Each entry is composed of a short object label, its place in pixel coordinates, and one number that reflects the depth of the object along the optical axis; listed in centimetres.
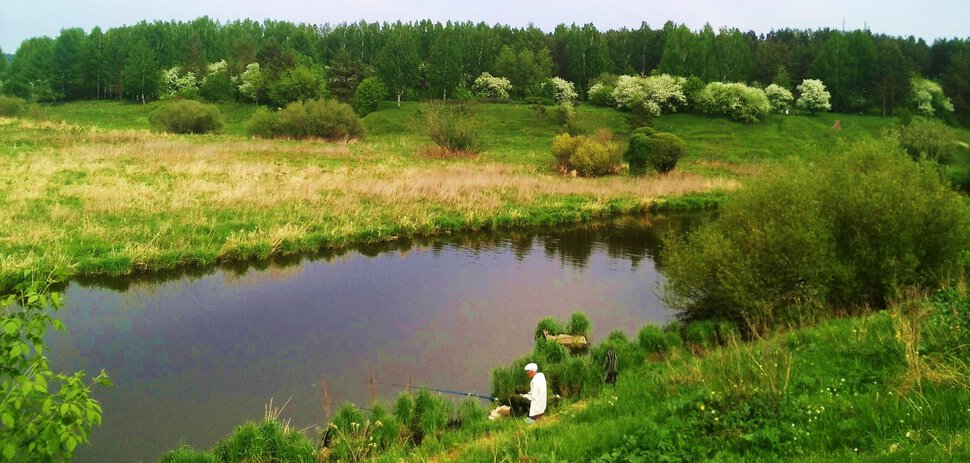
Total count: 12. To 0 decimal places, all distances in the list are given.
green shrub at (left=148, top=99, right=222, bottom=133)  5134
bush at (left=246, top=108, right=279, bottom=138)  5112
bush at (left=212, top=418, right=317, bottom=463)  810
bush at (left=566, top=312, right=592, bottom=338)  1360
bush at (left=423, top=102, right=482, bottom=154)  4547
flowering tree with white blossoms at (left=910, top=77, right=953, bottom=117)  7094
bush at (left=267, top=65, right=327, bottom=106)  7269
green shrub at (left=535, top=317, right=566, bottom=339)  1346
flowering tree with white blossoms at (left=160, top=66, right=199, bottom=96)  8612
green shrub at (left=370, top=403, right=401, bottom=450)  866
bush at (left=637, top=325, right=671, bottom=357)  1227
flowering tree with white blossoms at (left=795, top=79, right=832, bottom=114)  7200
